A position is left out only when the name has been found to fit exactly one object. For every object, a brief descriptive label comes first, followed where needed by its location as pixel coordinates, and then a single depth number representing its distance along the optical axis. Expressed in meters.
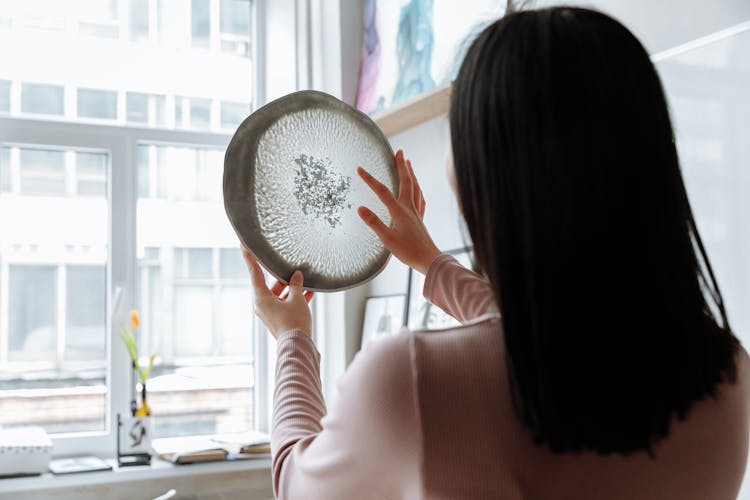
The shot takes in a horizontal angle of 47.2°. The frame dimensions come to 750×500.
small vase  2.62
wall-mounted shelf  2.15
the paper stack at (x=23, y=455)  2.38
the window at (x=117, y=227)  2.71
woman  0.64
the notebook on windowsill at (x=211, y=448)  2.56
